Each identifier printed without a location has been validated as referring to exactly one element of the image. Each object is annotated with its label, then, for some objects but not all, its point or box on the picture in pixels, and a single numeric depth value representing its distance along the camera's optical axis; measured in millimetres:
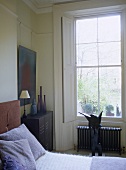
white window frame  4078
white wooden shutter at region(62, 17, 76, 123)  4281
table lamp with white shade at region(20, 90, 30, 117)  3399
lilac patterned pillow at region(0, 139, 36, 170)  1952
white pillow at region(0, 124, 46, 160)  2328
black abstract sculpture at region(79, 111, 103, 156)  3629
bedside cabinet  3379
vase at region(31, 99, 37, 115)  3816
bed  1958
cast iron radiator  4043
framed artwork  3592
